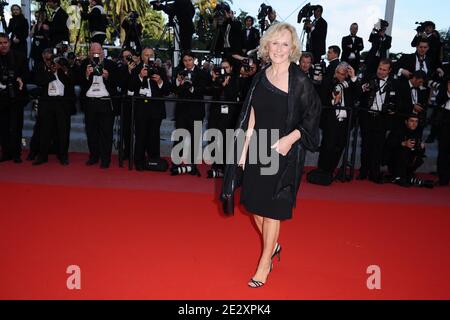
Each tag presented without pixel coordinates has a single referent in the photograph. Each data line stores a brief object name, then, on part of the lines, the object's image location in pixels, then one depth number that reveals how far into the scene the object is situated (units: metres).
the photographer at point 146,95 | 6.51
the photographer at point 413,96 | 6.43
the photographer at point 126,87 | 6.68
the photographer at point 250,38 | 9.16
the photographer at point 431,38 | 8.05
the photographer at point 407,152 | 6.45
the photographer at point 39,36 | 9.17
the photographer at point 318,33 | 9.12
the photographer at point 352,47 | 9.05
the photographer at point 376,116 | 6.37
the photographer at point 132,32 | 9.37
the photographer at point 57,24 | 9.11
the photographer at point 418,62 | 7.45
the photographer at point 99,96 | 6.53
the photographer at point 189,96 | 6.52
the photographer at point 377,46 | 9.01
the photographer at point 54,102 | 6.60
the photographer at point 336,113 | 6.36
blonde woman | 2.90
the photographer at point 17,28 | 9.15
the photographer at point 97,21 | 8.93
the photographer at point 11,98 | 6.60
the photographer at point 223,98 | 6.43
